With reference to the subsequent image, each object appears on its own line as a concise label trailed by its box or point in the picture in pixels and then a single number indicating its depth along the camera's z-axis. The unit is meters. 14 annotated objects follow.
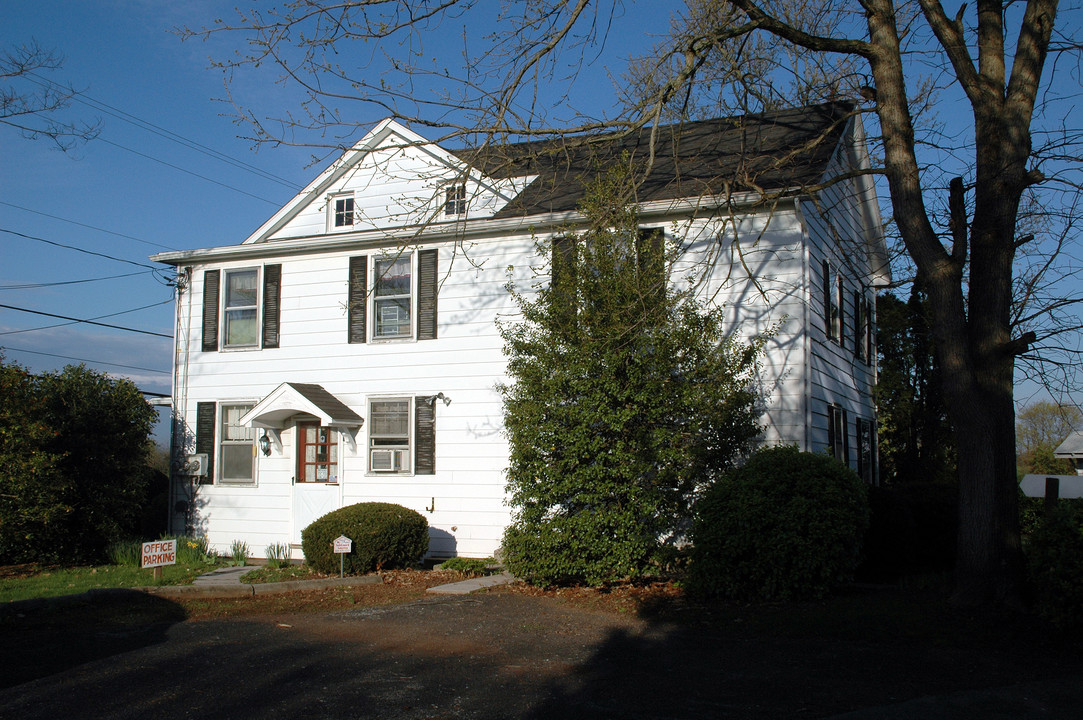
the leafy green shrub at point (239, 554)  14.15
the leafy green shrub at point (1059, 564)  6.75
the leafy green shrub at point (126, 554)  13.41
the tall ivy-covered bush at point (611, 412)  10.32
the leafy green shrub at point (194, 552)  13.74
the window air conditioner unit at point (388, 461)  14.02
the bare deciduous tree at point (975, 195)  8.41
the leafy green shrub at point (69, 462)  12.53
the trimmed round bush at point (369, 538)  12.20
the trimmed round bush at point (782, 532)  8.97
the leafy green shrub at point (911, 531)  11.16
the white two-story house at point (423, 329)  12.33
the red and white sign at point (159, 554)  10.82
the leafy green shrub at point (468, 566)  12.52
